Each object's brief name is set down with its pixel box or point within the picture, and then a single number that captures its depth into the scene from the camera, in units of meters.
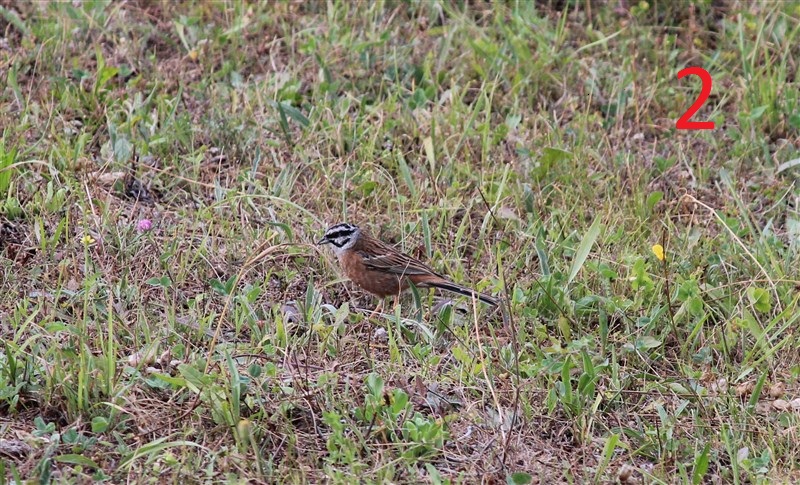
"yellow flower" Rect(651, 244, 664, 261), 12.25
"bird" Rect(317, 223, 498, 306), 13.14
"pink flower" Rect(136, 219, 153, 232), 13.63
